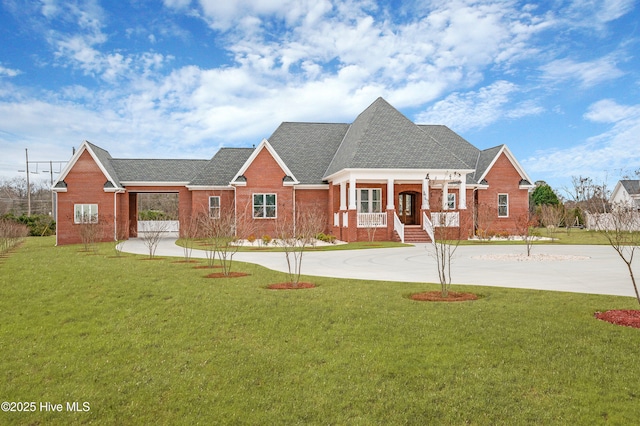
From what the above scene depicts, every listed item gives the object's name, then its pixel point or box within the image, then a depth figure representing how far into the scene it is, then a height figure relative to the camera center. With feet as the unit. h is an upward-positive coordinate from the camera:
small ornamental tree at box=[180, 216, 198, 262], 98.90 -2.60
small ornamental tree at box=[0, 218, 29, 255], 83.41 -3.22
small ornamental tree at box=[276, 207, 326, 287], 43.60 -2.02
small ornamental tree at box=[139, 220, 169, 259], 130.58 -2.66
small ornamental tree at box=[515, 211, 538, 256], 65.87 -1.50
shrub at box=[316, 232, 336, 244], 96.10 -4.58
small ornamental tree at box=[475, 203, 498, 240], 106.63 -0.86
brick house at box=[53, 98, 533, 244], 96.99 +7.39
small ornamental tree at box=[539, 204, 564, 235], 121.60 -0.52
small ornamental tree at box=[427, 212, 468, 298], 35.34 -4.71
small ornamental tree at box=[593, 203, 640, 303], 29.96 -0.23
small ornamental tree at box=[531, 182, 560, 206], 188.85 +7.13
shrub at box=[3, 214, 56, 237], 150.48 -2.78
